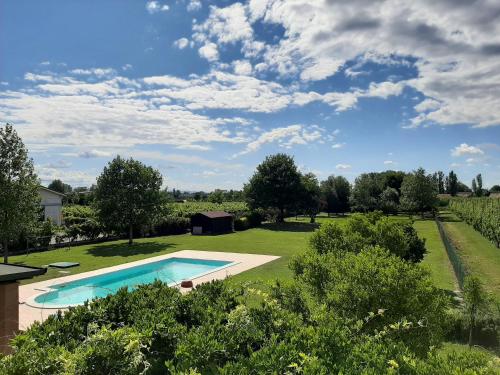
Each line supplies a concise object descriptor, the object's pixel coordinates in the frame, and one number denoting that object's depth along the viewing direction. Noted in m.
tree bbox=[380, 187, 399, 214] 63.00
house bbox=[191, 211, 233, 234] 38.44
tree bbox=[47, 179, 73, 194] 105.19
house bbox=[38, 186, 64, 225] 42.22
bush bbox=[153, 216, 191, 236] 37.25
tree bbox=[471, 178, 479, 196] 108.05
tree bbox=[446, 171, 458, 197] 112.06
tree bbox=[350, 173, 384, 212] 63.47
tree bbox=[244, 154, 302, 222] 47.62
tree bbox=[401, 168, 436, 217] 57.88
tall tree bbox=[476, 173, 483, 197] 104.36
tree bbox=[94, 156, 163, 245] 29.23
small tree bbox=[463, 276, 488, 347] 9.52
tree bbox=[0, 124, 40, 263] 19.50
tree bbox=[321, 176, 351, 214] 69.00
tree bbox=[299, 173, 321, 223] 48.59
